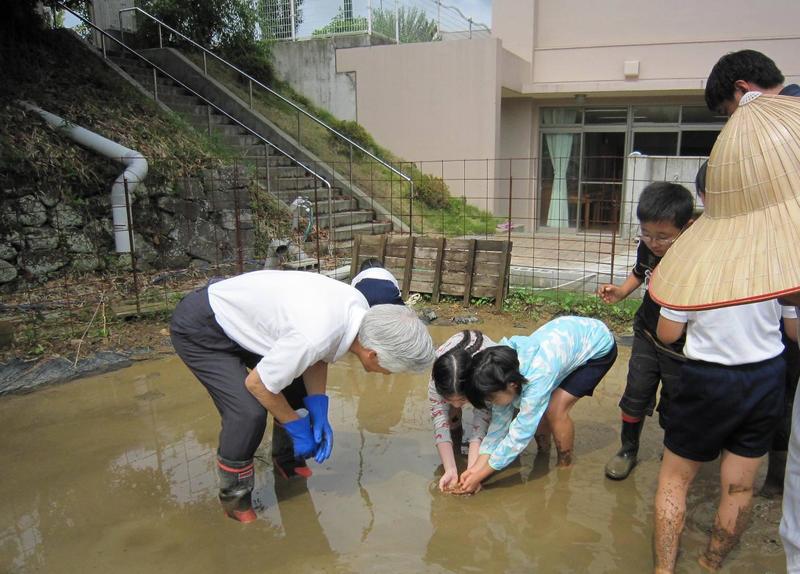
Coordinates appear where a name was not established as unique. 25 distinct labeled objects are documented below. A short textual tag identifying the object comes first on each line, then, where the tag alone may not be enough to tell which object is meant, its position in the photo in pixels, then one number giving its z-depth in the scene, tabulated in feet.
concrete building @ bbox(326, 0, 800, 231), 34.50
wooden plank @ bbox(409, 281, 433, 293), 21.09
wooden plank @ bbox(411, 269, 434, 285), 21.18
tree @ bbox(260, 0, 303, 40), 41.24
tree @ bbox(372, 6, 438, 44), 39.86
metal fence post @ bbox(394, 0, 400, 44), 40.42
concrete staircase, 30.32
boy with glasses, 8.58
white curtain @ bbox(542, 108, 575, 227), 38.65
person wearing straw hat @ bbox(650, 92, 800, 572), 3.57
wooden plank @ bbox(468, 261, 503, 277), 20.21
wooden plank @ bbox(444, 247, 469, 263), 20.79
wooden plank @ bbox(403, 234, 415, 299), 21.34
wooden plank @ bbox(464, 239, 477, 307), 20.42
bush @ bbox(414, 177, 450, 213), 35.45
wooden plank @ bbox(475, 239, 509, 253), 20.39
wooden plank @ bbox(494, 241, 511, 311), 19.85
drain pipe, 22.07
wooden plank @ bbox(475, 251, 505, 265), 20.27
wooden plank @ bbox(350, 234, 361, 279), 22.00
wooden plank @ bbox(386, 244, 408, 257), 21.72
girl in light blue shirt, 8.46
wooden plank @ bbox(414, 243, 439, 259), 21.20
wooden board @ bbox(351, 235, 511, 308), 20.25
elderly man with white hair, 7.46
